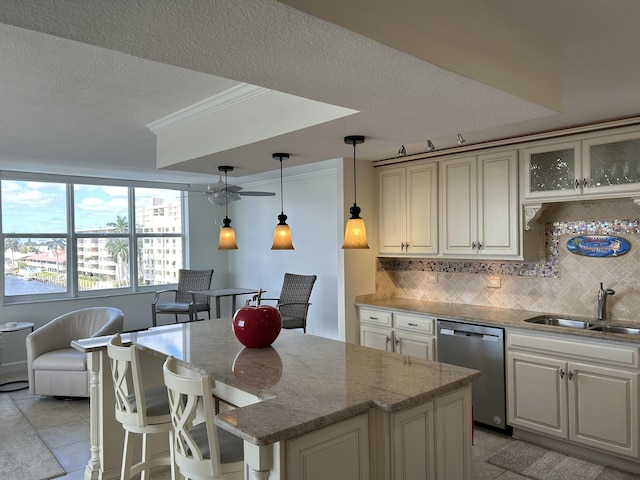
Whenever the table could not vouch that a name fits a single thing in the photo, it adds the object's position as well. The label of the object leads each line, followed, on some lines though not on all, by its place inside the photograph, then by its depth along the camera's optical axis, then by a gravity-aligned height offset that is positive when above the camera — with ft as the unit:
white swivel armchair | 14.97 -3.77
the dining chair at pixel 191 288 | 21.86 -2.33
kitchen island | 5.32 -2.11
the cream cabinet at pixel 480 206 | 12.44 +0.88
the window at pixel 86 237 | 20.25 +0.21
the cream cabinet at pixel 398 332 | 13.32 -2.77
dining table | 20.68 -2.34
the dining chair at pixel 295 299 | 18.30 -2.44
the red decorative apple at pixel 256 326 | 9.04 -1.66
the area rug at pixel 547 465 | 10.04 -5.08
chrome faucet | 11.43 -1.58
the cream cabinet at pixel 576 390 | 9.97 -3.46
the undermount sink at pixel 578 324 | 10.90 -2.14
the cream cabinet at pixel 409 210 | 14.26 +0.89
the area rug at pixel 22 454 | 10.55 -5.13
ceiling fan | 15.23 +1.58
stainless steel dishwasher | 11.85 -3.16
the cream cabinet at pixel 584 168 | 10.44 +1.63
